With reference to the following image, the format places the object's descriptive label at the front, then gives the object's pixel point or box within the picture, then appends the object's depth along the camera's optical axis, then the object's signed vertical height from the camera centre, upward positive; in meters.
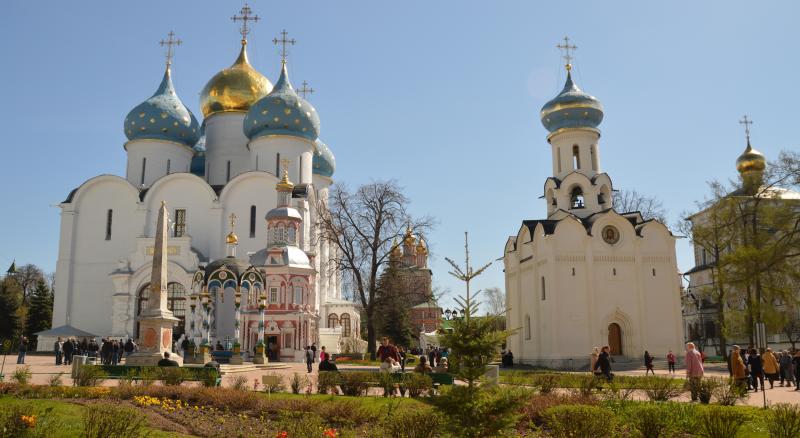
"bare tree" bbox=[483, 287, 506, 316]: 86.06 +5.02
